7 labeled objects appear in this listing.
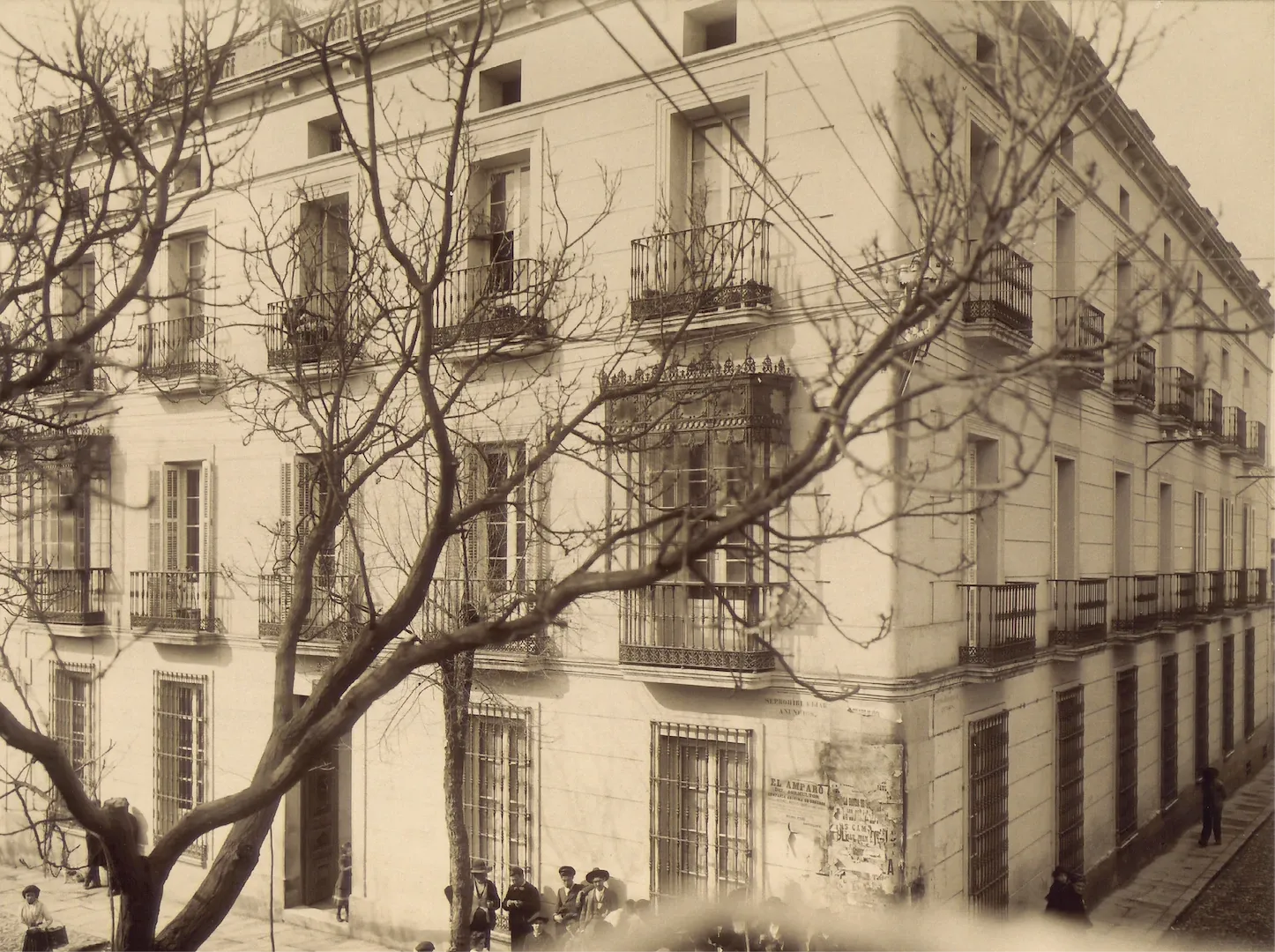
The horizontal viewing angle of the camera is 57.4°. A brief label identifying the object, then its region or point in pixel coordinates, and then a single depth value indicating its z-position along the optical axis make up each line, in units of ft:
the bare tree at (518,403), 20.97
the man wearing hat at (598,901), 41.60
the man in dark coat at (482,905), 42.88
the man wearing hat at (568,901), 42.22
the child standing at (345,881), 51.78
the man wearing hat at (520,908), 43.47
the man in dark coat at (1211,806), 66.54
